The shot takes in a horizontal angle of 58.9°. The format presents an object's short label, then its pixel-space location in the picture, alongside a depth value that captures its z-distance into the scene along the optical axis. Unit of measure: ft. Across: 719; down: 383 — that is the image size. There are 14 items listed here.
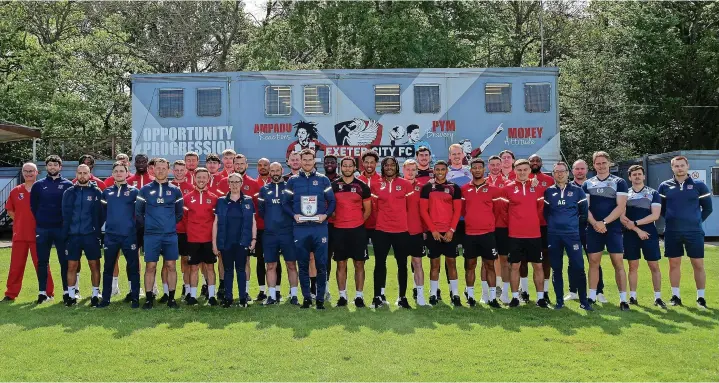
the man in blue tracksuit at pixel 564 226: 25.95
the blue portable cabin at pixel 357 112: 54.70
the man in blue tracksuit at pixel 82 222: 27.63
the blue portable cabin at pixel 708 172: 60.23
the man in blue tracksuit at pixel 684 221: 27.22
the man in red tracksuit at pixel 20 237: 29.55
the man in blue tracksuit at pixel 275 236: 26.94
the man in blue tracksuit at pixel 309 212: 26.20
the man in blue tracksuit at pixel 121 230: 26.89
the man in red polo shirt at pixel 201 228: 27.55
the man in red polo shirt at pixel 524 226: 26.37
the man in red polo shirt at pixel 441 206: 26.43
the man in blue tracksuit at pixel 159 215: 26.50
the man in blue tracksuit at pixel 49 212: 28.45
